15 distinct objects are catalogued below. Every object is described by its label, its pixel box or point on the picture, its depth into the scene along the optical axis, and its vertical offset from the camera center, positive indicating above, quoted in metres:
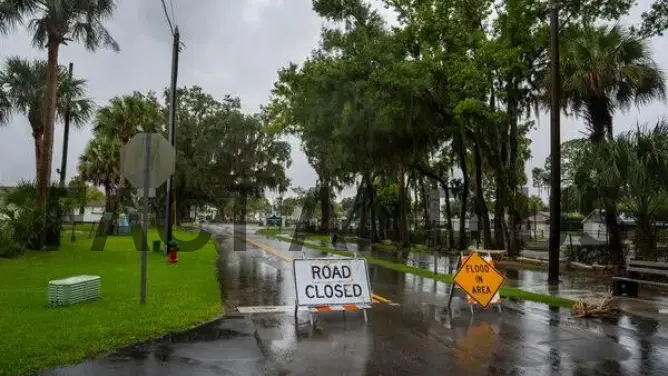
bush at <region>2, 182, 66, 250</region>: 22.23 +0.14
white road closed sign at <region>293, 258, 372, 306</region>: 10.39 -0.99
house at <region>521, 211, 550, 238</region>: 36.04 +0.42
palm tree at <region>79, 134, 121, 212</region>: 45.70 +4.19
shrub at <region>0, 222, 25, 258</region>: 20.14 -0.89
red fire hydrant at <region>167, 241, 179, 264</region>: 19.92 -1.02
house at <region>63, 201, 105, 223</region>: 77.59 +1.07
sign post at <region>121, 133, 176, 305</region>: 10.52 +1.03
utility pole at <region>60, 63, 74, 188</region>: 30.88 +4.50
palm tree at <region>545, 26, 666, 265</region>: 17.39 +4.38
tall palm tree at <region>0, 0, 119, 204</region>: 23.33 +7.65
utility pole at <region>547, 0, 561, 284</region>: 16.22 +2.20
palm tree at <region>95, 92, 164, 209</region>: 39.12 +6.74
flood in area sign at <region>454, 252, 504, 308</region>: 11.15 -0.95
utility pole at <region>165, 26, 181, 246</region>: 20.53 +4.03
